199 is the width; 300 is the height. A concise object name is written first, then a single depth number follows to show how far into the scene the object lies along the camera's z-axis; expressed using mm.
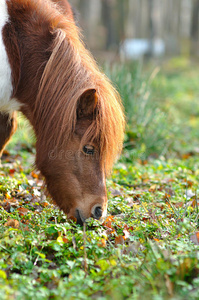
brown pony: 5891
